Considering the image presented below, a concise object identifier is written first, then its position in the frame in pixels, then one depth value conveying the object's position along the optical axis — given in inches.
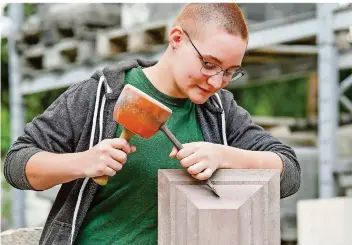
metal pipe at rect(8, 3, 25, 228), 315.0
